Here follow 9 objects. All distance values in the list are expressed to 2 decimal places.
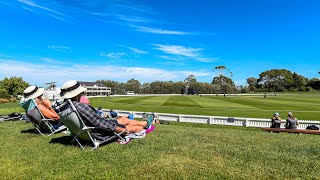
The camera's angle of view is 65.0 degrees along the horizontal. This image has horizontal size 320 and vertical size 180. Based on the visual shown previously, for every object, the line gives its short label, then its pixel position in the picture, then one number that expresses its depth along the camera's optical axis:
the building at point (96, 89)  135.23
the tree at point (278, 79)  129.50
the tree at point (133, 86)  151.00
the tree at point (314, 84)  118.80
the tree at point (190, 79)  181.18
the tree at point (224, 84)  125.25
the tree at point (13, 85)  78.38
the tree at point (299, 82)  123.76
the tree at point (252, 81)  152.75
